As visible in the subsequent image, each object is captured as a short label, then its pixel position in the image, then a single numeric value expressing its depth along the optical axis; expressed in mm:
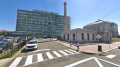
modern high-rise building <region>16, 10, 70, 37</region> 47145
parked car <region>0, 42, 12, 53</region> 7971
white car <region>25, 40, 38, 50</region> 8604
